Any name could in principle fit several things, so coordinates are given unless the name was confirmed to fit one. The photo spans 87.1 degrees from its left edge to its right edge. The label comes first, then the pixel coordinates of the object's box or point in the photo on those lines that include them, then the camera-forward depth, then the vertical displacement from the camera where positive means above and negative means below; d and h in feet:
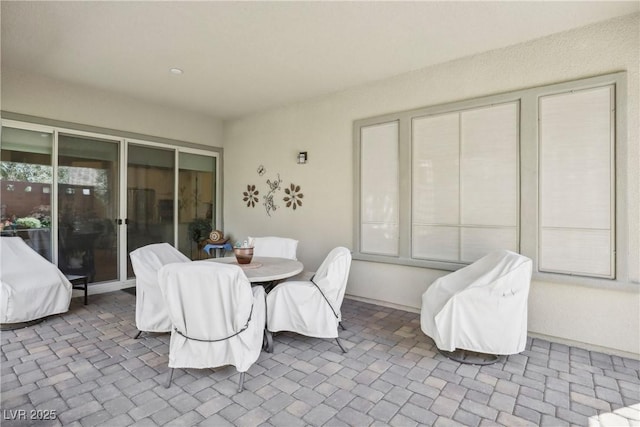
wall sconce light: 16.63 +2.78
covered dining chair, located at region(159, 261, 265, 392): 7.31 -2.26
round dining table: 9.35 -1.73
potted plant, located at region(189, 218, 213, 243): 19.70 -0.97
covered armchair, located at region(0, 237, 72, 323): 10.99 -2.55
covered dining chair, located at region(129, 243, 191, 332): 10.15 -2.69
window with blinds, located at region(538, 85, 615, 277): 9.71 +0.98
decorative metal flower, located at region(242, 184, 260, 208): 19.13 +1.01
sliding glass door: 13.75 +0.77
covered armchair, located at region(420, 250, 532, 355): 8.64 -2.58
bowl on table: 11.03 -1.38
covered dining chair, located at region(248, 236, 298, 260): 13.92 -1.42
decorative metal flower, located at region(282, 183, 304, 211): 16.99 +0.87
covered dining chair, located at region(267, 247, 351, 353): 9.48 -2.61
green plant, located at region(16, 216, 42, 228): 13.66 -0.43
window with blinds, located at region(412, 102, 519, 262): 11.29 +1.12
